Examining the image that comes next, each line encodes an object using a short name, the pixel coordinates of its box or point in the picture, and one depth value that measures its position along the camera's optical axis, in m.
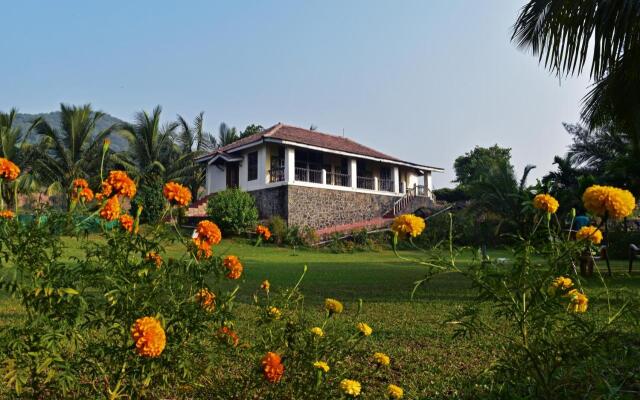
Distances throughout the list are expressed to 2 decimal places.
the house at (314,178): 20.91
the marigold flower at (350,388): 1.65
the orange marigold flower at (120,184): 2.01
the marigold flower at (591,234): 1.70
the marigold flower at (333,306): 2.08
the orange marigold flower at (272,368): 1.74
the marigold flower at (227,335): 2.06
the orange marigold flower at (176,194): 2.10
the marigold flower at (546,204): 2.00
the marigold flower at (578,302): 1.79
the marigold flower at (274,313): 2.13
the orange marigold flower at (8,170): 2.02
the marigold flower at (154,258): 1.90
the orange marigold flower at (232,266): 2.14
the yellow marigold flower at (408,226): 1.90
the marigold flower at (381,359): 1.92
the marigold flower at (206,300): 1.96
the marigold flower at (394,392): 1.72
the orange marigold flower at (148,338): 1.56
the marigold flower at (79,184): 2.10
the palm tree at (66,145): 23.92
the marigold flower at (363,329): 1.97
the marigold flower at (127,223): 2.02
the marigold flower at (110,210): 2.01
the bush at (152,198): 16.97
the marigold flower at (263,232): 2.39
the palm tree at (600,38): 6.02
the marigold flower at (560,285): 1.75
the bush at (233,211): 18.33
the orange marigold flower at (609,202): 1.70
